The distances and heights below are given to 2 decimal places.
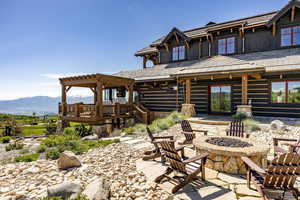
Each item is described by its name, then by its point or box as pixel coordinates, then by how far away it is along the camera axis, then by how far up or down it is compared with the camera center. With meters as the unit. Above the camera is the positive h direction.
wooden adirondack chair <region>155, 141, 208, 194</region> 3.22 -1.56
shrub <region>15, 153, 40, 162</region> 6.07 -2.32
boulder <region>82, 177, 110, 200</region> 3.10 -1.87
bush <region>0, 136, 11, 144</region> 11.36 -2.97
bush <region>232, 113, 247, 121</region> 9.33 -1.25
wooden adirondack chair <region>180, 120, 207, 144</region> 6.00 -1.38
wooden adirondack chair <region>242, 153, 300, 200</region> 2.68 -1.33
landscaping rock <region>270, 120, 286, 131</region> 7.35 -1.40
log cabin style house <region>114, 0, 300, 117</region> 10.09 +1.82
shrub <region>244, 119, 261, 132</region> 7.68 -1.46
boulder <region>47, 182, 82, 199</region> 3.21 -1.88
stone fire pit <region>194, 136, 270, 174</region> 3.88 -1.43
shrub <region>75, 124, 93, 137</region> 11.69 -2.50
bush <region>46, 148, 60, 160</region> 6.20 -2.21
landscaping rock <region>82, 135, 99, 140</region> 10.26 -2.61
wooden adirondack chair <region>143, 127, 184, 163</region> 4.66 -1.74
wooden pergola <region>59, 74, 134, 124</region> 10.94 -0.73
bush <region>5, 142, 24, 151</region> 8.76 -2.70
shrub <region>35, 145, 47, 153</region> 7.48 -2.40
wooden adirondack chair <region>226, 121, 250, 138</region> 6.09 -1.31
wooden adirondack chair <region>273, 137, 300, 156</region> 4.27 -1.46
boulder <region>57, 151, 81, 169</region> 4.96 -1.99
